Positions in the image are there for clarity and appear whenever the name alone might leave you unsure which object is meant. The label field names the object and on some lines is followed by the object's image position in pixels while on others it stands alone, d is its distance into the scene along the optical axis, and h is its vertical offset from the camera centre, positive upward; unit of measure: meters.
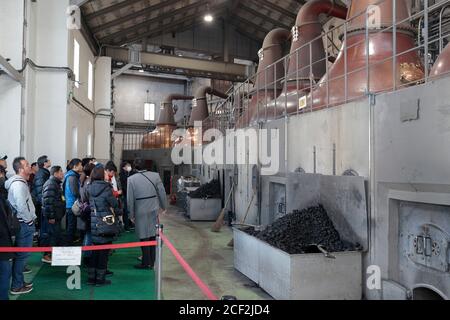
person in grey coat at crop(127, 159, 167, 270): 5.77 -0.54
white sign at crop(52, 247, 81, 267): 3.92 -0.90
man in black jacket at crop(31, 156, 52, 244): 6.48 -0.23
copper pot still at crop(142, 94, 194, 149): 18.64 +1.98
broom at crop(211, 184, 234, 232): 8.88 -1.31
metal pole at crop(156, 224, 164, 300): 3.95 -0.93
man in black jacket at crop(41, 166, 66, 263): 5.48 -0.54
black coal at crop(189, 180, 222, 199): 10.48 -0.62
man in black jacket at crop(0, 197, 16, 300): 3.73 -0.77
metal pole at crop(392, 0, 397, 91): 3.87 +1.28
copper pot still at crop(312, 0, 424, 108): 4.86 +1.50
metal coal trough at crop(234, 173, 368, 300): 3.99 -1.00
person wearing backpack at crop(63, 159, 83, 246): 5.92 -0.36
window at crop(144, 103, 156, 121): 24.16 +3.58
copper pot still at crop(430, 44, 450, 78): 3.77 +1.06
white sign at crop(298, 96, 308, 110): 6.22 +1.08
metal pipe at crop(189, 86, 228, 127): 17.08 +2.76
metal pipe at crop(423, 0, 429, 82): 3.59 +1.32
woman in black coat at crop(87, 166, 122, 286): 4.98 -0.59
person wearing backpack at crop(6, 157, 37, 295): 4.45 -0.54
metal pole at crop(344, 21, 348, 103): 4.84 +1.20
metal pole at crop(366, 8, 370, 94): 4.33 +1.23
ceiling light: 16.17 +6.37
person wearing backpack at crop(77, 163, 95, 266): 5.32 -0.67
